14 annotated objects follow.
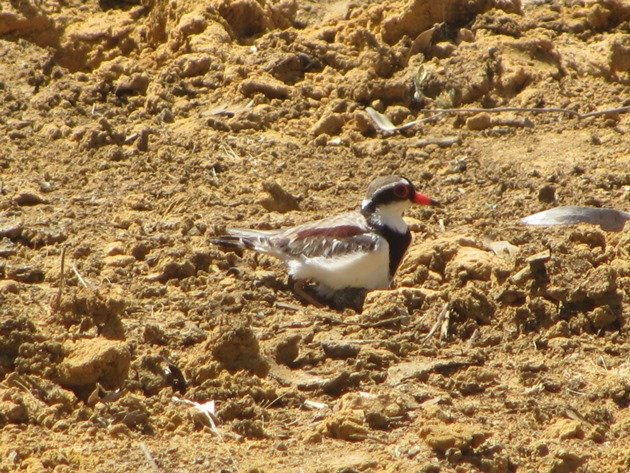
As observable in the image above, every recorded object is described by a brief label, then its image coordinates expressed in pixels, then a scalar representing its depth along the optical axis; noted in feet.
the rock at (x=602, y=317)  46.16
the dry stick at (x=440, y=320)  46.81
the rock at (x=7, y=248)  53.11
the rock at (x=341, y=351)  44.65
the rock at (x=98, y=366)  39.83
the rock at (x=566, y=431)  37.73
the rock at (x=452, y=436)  36.50
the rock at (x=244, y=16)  75.31
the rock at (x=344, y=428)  37.81
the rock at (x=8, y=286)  48.01
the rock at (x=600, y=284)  46.68
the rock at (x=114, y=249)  53.57
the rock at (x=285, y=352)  44.24
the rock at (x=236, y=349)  41.73
